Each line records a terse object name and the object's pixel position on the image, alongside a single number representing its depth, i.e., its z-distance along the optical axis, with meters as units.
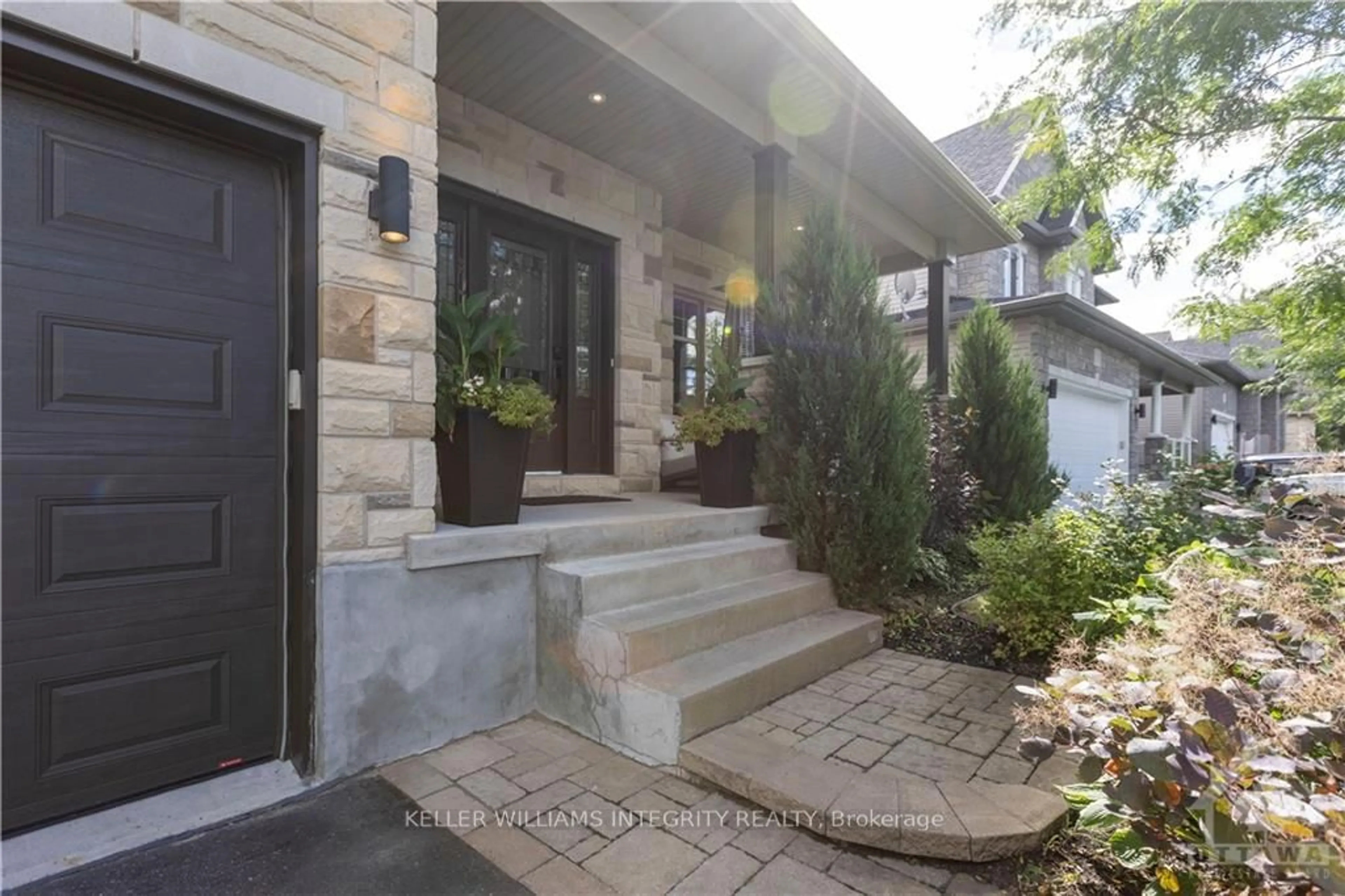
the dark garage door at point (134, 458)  1.83
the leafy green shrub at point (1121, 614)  2.45
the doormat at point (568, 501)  4.16
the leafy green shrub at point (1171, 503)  3.62
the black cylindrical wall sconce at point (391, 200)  2.36
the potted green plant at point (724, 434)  4.00
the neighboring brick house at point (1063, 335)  8.20
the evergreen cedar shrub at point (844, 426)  3.74
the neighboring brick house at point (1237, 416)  16.17
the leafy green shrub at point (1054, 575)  3.31
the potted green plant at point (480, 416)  2.75
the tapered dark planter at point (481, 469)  2.75
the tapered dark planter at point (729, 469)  4.04
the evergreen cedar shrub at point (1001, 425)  5.88
